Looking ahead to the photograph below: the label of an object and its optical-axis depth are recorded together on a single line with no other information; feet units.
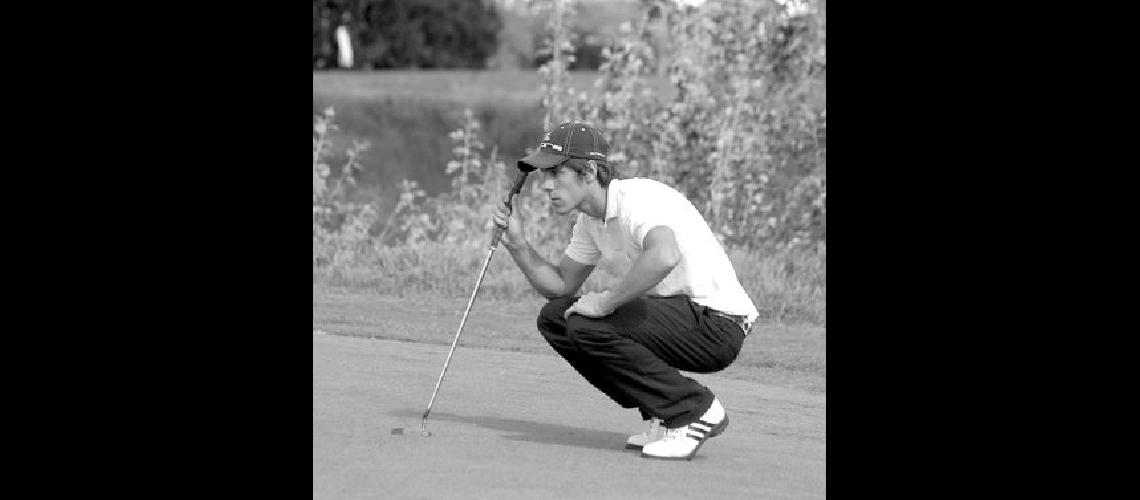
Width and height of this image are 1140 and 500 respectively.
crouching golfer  48.53
